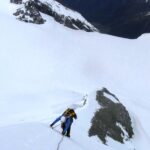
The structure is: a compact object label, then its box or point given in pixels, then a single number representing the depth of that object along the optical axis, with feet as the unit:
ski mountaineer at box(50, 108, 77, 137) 33.93
